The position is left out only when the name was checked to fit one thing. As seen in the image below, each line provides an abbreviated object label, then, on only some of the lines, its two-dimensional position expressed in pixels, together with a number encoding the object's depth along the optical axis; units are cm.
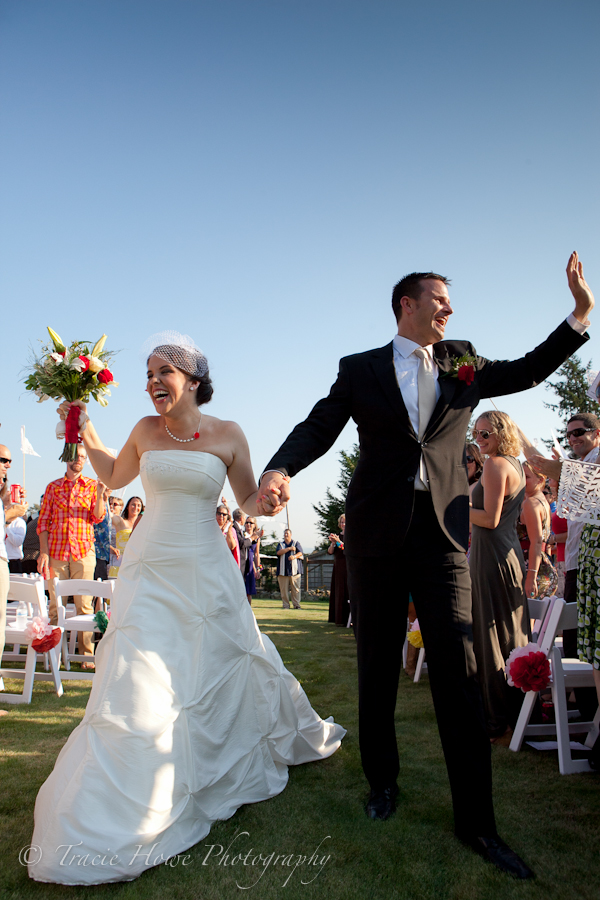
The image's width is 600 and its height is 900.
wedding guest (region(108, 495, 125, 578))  1076
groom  285
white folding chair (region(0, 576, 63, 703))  572
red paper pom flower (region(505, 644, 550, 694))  402
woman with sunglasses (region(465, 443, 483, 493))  649
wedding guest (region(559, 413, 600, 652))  480
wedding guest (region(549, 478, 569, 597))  594
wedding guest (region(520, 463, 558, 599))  586
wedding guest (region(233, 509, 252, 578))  1432
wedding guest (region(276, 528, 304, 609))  1884
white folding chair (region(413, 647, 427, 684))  675
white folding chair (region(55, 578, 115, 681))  644
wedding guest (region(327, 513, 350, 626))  1303
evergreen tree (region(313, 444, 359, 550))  3656
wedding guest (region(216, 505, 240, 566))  1148
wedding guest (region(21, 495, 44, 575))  1104
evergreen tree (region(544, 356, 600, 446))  3081
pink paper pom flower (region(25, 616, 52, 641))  566
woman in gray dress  457
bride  256
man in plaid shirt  800
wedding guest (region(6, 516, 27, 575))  1001
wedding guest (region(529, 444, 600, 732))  300
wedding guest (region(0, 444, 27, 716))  496
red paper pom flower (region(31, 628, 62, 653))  564
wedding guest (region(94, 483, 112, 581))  986
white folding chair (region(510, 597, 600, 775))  393
